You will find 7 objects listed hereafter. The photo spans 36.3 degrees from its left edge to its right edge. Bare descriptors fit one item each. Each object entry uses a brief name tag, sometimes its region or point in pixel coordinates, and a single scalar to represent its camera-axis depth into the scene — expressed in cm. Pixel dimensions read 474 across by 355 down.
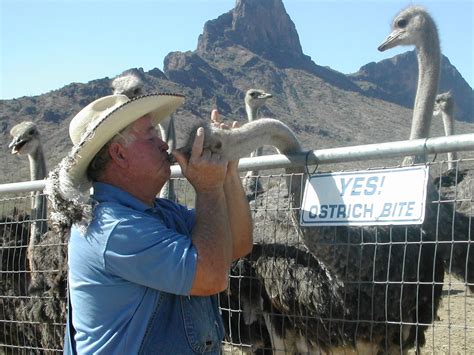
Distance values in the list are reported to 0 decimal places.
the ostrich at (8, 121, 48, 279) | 891
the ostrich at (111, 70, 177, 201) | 849
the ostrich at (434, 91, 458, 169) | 1559
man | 250
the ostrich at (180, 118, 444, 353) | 395
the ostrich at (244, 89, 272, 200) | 1483
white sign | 296
